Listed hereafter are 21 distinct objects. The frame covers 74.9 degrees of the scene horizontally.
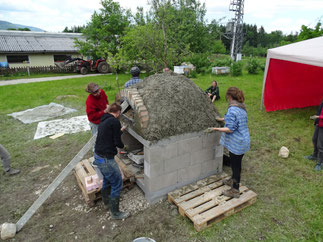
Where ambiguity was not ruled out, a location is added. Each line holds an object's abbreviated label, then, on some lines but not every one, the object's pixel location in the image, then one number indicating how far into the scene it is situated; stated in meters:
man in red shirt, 3.98
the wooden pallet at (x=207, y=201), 3.18
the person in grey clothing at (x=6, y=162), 4.58
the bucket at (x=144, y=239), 2.73
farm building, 21.65
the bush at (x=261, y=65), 18.05
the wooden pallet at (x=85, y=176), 3.60
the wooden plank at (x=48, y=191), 3.21
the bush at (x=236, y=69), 16.52
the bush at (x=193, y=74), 16.27
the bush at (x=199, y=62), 18.82
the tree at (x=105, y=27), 20.77
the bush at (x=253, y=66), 17.44
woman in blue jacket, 3.21
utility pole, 30.58
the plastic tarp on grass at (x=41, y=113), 8.15
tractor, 20.20
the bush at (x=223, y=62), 18.38
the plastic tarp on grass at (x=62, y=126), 6.89
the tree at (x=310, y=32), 11.24
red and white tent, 6.76
